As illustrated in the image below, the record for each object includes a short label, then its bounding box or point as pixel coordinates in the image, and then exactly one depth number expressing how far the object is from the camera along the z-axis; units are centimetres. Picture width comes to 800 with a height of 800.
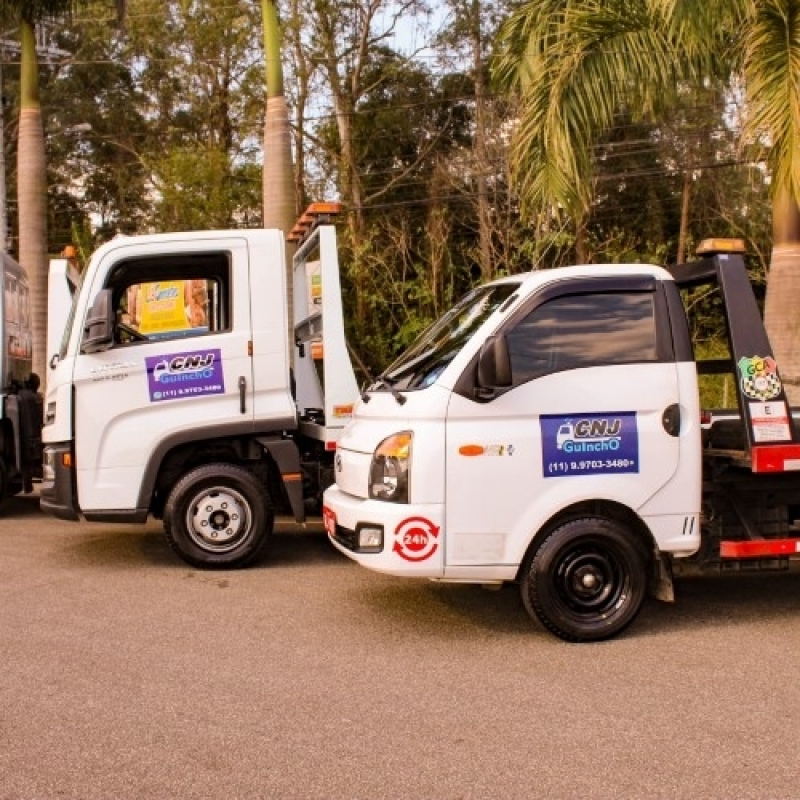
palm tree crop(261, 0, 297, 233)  1511
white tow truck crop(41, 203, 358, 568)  768
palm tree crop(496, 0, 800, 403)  961
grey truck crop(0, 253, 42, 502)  1023
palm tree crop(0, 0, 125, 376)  1750
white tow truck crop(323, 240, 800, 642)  564
